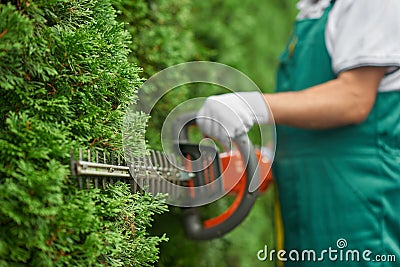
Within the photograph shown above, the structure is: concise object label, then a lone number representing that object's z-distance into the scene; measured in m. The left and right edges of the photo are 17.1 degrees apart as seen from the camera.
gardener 2.54
